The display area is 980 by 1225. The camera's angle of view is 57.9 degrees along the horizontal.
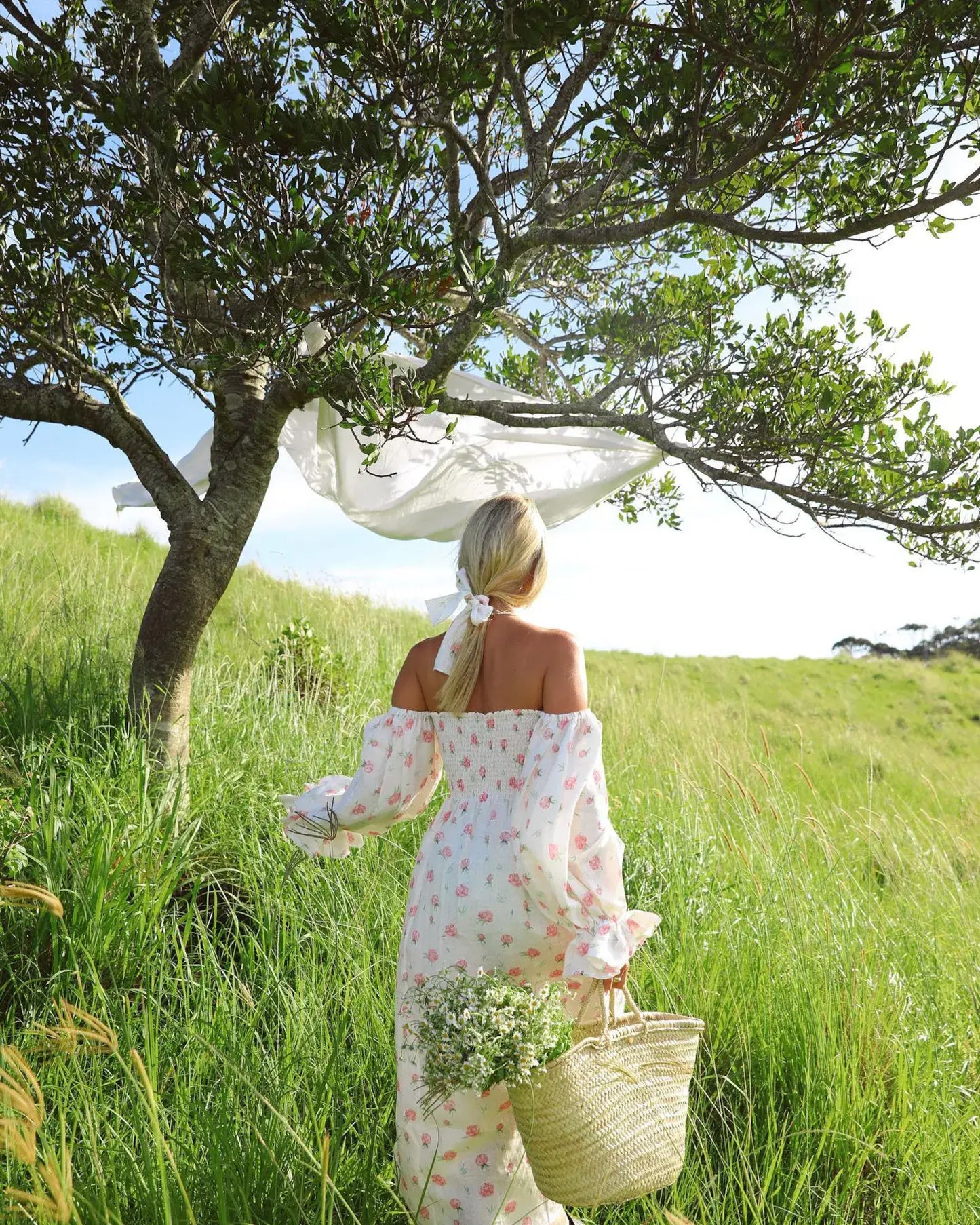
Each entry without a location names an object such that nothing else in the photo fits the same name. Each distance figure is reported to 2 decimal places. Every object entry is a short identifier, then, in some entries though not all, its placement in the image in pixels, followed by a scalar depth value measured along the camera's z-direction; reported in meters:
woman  2.44
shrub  7.18
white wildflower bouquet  2.01
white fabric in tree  6.11
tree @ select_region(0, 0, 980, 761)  3.30
